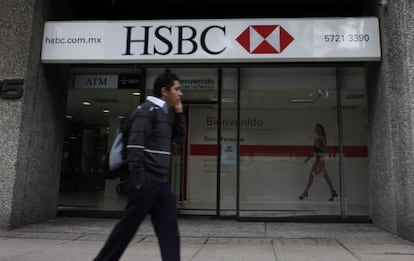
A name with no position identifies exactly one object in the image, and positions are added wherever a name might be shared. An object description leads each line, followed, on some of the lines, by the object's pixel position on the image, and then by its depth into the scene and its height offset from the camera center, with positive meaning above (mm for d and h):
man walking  4005 -65
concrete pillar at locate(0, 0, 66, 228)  7816 +958
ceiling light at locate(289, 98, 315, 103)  10130 +1748
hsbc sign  8164 +2463
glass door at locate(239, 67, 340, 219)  9820 +852
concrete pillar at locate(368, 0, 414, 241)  6953 +990
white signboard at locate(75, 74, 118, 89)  10016 +2042
